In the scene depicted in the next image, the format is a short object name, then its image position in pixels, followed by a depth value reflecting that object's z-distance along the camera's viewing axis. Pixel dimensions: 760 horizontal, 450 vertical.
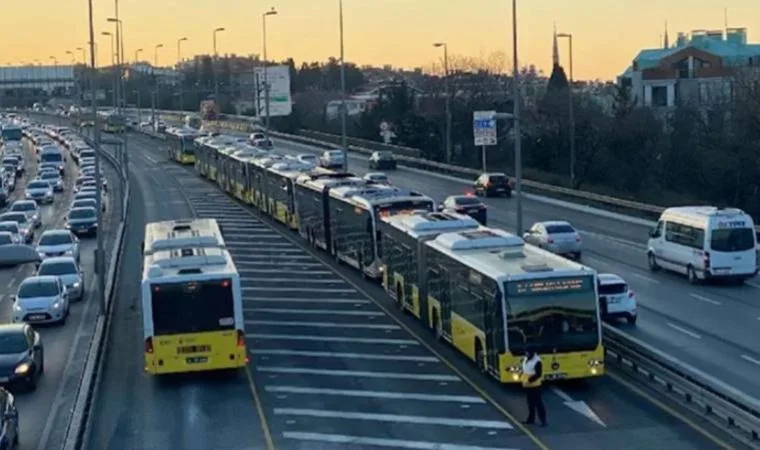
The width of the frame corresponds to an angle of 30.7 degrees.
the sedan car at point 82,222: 56.31
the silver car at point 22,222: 53.96
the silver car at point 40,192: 75.25
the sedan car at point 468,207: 52.15
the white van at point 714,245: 37.19
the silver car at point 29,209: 59.69
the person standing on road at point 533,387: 20.61
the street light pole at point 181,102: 178.75
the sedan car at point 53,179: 83.19
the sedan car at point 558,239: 43.19
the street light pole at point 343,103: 68.00
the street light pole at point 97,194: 33.80
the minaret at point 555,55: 130.60
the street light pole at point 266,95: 85.83
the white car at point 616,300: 30.35
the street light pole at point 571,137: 72.44
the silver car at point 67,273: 37.47
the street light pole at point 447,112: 86.69
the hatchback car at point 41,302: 32.78
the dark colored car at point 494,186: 68.06
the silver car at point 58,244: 44.78
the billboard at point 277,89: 100.56
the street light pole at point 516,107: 38.54
